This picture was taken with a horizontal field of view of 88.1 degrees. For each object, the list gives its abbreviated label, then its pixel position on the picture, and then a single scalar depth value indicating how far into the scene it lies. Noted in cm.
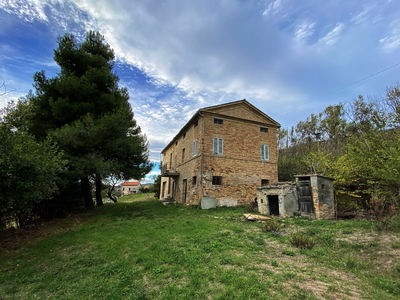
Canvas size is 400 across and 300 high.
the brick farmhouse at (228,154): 1447
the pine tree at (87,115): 1144
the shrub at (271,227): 777
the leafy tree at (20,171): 574
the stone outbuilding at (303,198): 1031
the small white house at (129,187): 7575
